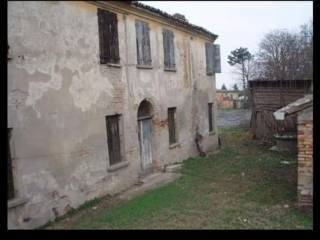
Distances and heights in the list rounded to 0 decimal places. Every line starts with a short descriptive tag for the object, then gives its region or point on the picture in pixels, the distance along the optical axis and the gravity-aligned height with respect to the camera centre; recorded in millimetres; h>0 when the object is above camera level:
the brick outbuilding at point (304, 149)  8930 -1379
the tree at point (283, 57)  22750 +2332
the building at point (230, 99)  37469 -347
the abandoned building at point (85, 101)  8234 +29
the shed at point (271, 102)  20172 -467
